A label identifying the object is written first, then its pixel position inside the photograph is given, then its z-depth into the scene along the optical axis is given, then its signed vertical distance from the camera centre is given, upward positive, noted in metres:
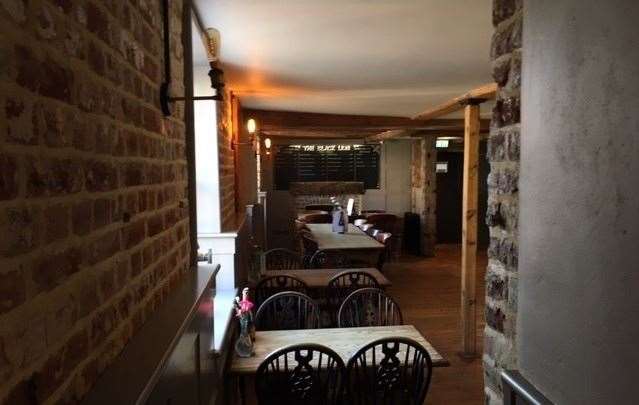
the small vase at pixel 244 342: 2.62 -0.93
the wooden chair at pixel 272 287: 3.87 -0.93
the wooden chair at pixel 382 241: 5.49 -0.79
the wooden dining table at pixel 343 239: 5.37 -0.77
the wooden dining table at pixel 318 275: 3.98 -0.89
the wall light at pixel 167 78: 1.56 +0.34
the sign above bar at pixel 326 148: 10.48 +0.65
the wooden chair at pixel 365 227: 6.69 -0.74
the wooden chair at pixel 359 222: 7.53 -0.75
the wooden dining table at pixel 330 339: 2.54 -0.97
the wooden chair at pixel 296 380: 2.33 -1.02
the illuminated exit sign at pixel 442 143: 9.89 +0.71
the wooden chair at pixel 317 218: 8.56 -0.75
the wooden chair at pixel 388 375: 2.41 -1.04
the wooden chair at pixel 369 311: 3.24 -0.95
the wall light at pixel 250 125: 5.41 +0.60
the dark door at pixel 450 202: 10.43 -0.57
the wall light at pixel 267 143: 9.01 +0.65
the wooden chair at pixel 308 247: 5.44 -0.86
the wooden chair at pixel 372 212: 9.84 -0.74
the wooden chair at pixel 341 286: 3.92 -0.92
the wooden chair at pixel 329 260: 5.11 -0.93
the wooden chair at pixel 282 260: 5.25 -0.97
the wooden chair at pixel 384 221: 8.84 -0.84
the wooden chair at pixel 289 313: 3.22 -0.96
